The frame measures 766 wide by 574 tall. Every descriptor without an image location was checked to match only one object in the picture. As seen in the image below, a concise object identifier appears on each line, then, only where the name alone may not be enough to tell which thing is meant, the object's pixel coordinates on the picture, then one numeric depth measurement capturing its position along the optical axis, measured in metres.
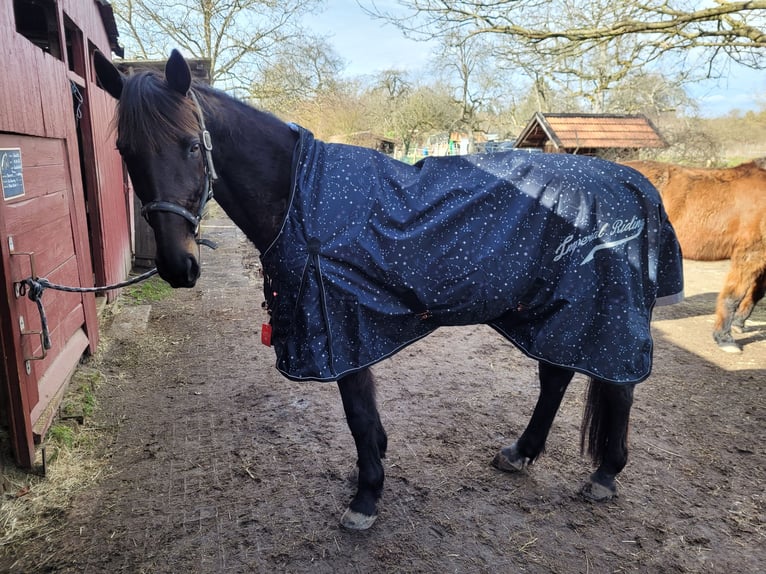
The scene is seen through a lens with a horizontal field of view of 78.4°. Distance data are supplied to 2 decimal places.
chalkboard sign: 2.39
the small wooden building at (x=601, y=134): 9.90
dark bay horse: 1.74
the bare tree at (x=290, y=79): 15.59
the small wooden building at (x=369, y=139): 28.09
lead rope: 2.20
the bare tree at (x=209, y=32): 15.03
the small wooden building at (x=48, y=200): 2.33
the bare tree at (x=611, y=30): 6.22
